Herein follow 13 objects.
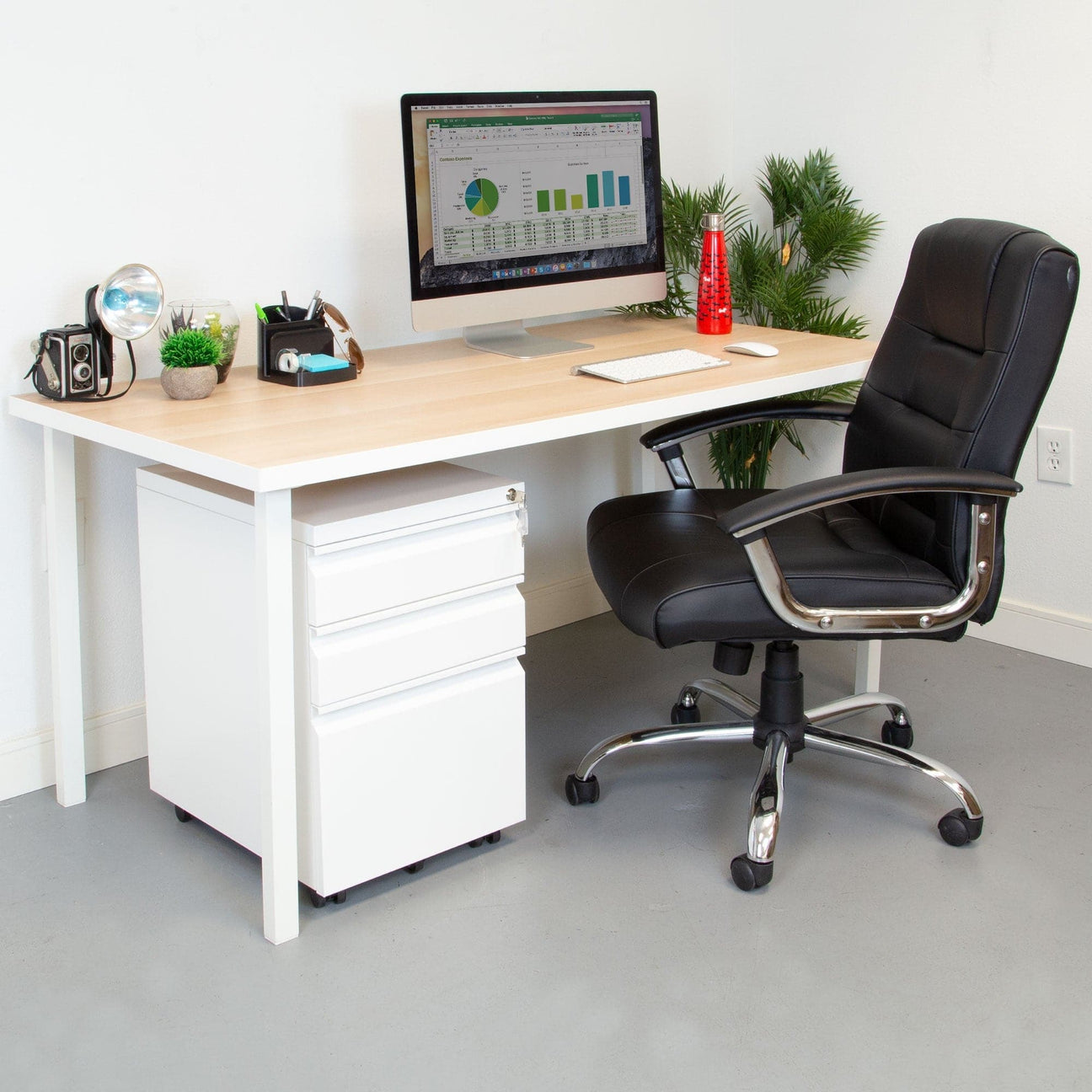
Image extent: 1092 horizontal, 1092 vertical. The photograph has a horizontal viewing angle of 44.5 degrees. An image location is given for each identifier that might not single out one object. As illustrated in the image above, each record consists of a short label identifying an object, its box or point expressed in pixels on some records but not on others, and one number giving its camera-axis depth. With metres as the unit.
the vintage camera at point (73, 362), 2.18
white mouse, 2.63
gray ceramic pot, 2.22
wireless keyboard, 2.38
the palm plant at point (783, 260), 3.13
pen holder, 2.39
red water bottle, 2.92
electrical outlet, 3.02
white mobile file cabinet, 1.97
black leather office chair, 2.04
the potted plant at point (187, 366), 2.22
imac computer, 2.47
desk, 1.88
